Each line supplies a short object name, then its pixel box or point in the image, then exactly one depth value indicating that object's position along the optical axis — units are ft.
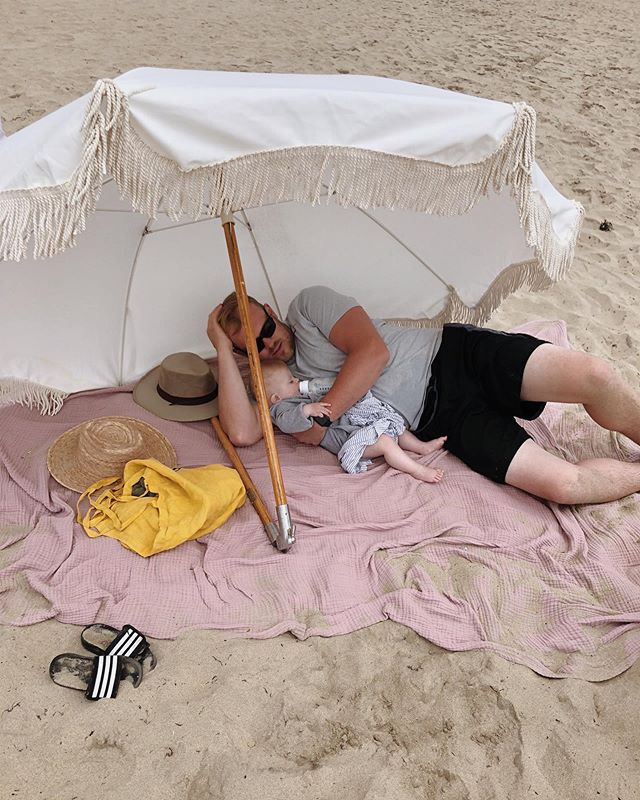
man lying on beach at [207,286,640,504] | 10.00
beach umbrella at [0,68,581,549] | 6.38
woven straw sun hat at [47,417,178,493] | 10.10
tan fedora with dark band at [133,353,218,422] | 11.65
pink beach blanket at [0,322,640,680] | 8.36
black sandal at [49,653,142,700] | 7.46
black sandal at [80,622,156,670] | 7.84
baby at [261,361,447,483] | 10.62
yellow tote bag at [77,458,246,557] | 9.29
